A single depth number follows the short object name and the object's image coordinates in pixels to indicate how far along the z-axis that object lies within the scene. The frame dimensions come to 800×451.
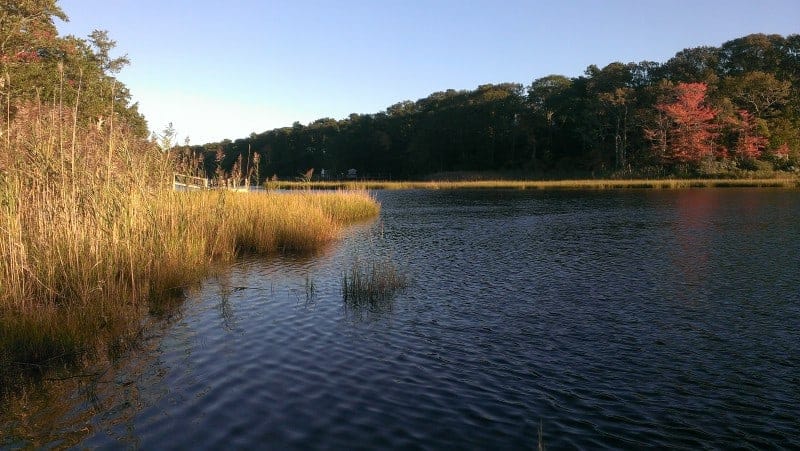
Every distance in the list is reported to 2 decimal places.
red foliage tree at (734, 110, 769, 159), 57.94
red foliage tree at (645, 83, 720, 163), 57.50
